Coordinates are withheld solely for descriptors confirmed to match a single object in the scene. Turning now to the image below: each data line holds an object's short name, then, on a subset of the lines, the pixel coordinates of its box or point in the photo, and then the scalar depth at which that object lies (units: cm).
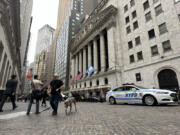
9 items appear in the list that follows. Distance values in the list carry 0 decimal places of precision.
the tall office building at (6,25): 1024
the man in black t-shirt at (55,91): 502
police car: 784
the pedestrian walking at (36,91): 531
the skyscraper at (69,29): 6782
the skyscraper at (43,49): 11650
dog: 517
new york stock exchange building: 1662
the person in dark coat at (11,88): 640
